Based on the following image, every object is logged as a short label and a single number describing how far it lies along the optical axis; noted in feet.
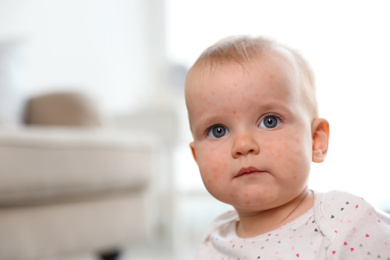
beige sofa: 4.43
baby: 2.33
